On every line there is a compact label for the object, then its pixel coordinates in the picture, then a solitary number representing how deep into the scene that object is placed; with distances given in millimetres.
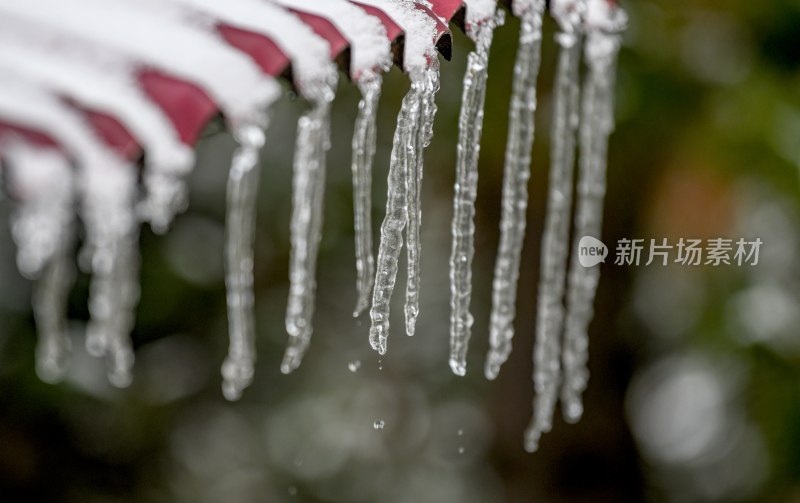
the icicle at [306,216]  2960
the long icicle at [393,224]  2989
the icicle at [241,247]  2897
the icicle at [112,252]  2716
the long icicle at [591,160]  3115
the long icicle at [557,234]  3212
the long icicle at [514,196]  3133
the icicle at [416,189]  2965
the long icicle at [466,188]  3026
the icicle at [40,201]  2703
